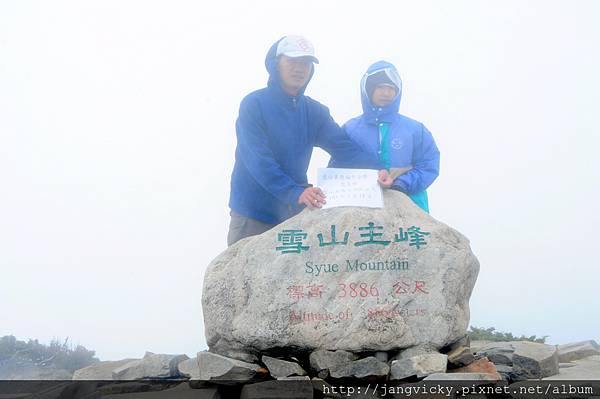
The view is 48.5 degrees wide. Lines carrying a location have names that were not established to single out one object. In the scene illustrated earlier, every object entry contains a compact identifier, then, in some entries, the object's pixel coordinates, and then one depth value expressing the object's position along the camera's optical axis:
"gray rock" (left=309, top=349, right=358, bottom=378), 5.28
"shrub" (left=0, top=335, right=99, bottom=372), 7.54
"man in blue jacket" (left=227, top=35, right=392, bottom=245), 6.19
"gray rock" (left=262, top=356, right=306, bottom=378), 5.29
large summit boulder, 5.43
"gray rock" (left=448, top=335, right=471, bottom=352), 5.71
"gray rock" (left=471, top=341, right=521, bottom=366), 5.99
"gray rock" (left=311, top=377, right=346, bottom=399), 4.97
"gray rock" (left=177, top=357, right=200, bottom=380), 5.51
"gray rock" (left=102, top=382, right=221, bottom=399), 4.95
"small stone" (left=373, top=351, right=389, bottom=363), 5.40
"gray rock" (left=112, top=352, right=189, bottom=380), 5.77
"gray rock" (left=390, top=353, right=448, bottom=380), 5.11
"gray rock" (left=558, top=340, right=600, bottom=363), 7.18
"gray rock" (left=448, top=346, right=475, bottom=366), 5.41
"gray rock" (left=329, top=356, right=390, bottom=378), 5.17
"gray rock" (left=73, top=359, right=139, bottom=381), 5.99
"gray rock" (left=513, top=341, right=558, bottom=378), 5.64
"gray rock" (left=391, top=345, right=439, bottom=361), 5.36
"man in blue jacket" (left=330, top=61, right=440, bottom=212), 6.78
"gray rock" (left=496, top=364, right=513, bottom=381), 5.50
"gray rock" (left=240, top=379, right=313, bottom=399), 4.88
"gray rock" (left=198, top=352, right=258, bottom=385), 5.20
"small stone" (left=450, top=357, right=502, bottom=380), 5.30
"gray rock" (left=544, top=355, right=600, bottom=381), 5.36
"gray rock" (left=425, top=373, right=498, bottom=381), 4.76
